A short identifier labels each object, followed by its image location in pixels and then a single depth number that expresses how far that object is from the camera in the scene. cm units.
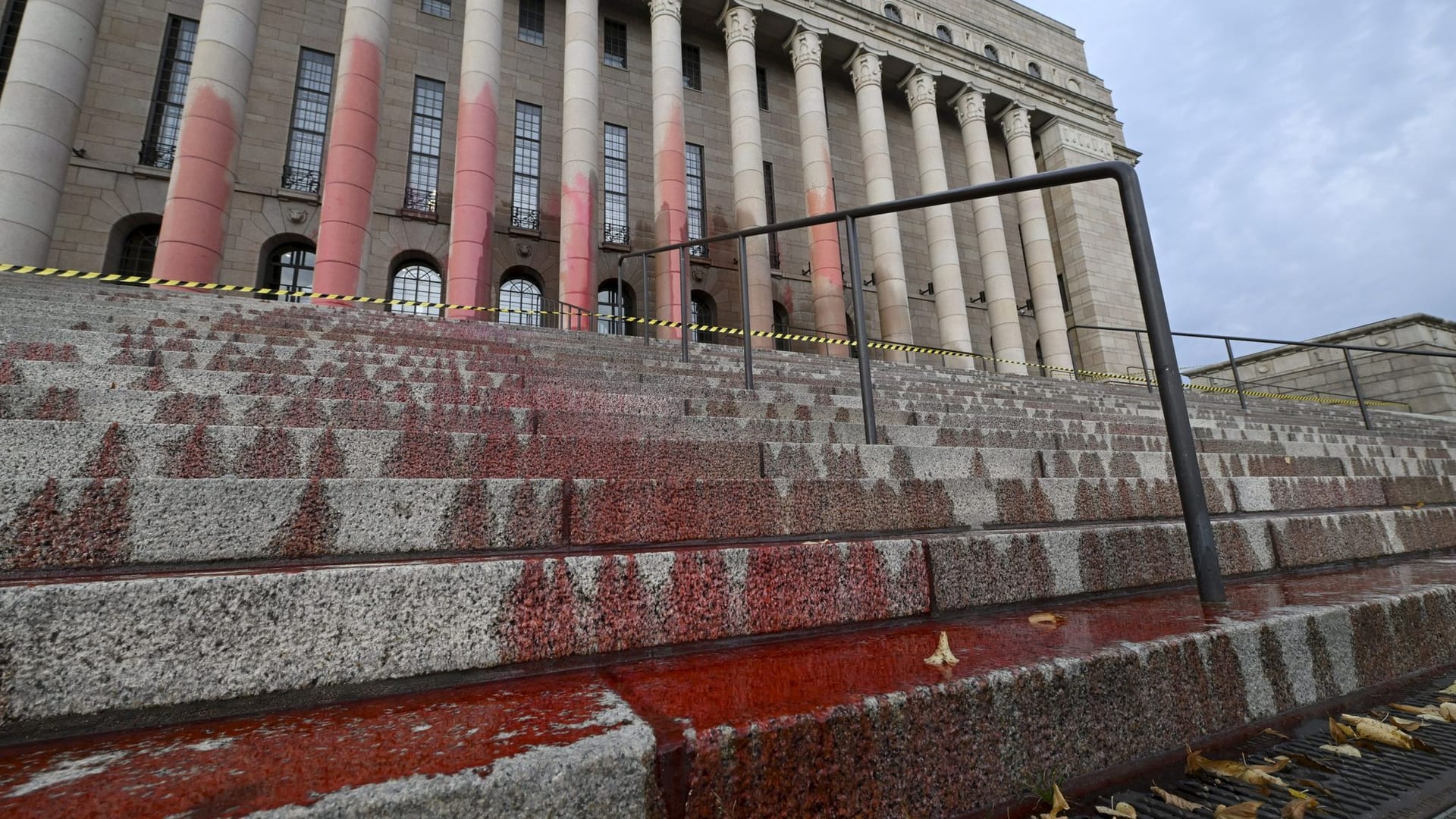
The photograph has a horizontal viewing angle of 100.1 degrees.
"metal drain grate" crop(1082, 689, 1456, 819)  115
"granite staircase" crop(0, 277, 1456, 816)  92
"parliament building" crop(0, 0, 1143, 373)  948
